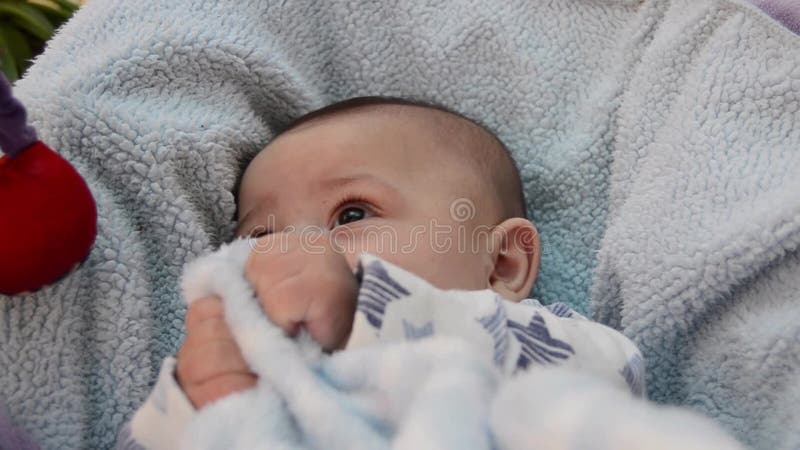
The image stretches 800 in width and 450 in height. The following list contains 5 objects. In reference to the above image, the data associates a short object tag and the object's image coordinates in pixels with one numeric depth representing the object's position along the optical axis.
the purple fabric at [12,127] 0.70
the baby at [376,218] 0.67
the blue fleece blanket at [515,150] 0.85
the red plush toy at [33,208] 0.71
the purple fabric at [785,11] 1.00
